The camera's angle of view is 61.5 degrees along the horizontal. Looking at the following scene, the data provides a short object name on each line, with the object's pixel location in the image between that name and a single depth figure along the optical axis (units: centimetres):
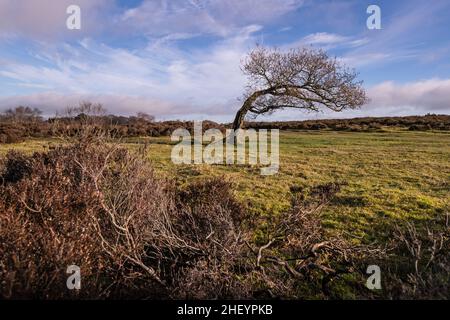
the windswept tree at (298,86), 1911
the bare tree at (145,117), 3915
